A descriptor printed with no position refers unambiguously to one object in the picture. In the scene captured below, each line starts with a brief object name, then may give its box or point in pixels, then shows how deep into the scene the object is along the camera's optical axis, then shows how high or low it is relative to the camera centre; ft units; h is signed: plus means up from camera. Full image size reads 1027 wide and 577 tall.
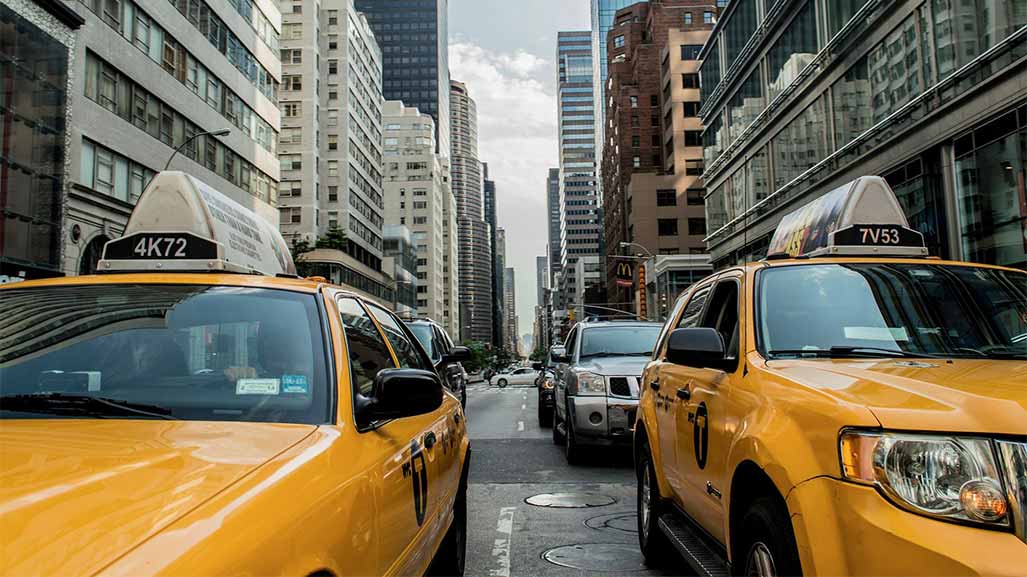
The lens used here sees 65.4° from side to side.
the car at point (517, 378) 209.36 -10.07
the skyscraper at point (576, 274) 495.98 +44.65
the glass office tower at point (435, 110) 647.56 +187.61
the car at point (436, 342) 41.62 -0.04
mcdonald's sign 298.76 +24.46
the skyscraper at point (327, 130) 240.94 +68.92
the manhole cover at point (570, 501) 25.06 -5.22
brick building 263.90 +76.84
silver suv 32.52 -1.91
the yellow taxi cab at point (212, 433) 5.72 -0.89
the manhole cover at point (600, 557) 17.93 -5.12
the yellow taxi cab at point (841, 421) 7.77 -1.07
